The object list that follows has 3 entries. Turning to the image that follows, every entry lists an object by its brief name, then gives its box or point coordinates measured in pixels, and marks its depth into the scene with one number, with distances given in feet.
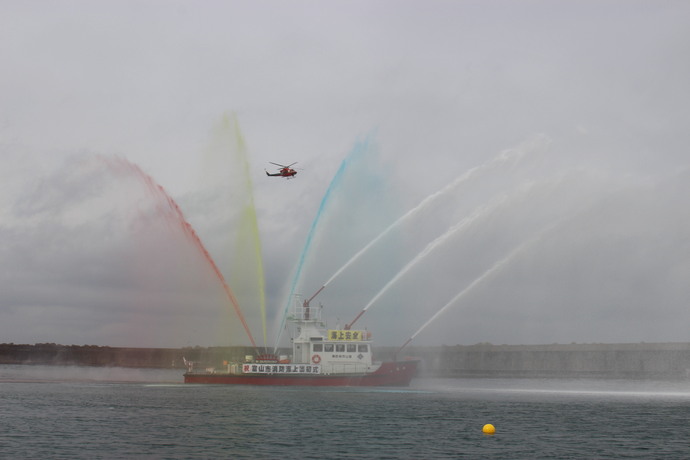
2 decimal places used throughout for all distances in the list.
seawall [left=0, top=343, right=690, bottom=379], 436.35
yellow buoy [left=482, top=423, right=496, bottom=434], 125.49
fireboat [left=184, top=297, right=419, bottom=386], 205.36
